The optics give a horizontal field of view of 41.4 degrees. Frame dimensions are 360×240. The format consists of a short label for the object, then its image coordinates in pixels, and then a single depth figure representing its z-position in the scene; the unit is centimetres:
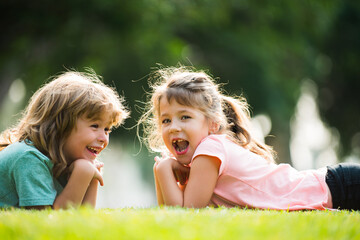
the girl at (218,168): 450
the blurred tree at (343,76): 2012
